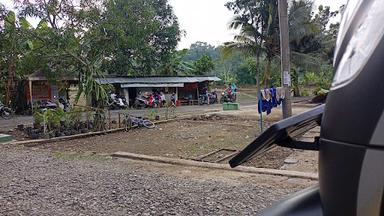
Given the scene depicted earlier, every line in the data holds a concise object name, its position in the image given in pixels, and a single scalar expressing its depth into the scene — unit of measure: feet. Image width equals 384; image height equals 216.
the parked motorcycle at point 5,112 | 58.85
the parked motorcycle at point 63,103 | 60.29
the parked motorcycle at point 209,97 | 87.97
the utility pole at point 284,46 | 27.81
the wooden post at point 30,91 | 65.60
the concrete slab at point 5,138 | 30.12
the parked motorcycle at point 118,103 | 71.20
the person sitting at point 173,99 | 82.41
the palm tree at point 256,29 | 65.26
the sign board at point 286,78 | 28.53
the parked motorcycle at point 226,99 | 89.76
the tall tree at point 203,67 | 98.99
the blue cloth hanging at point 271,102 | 31.22
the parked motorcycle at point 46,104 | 62.90
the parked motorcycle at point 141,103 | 77.51
